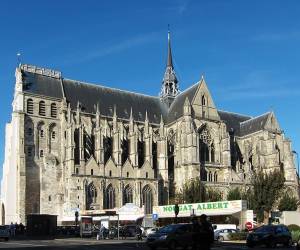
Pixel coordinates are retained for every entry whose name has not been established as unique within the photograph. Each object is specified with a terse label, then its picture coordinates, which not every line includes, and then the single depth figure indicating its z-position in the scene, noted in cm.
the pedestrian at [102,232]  3365
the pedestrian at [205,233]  1110
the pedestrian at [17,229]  4425
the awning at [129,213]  4257
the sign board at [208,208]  4009
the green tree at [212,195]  5227
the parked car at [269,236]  2343
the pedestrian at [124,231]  3717
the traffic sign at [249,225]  3547
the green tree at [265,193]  4727
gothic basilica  5256
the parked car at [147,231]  3329
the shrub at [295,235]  2786
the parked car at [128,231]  3735
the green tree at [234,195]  5270
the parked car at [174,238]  2086
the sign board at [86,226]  3735
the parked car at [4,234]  3161
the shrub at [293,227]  3532
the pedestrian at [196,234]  1124
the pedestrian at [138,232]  3243
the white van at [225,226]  3498
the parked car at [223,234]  3193
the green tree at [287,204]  5184
